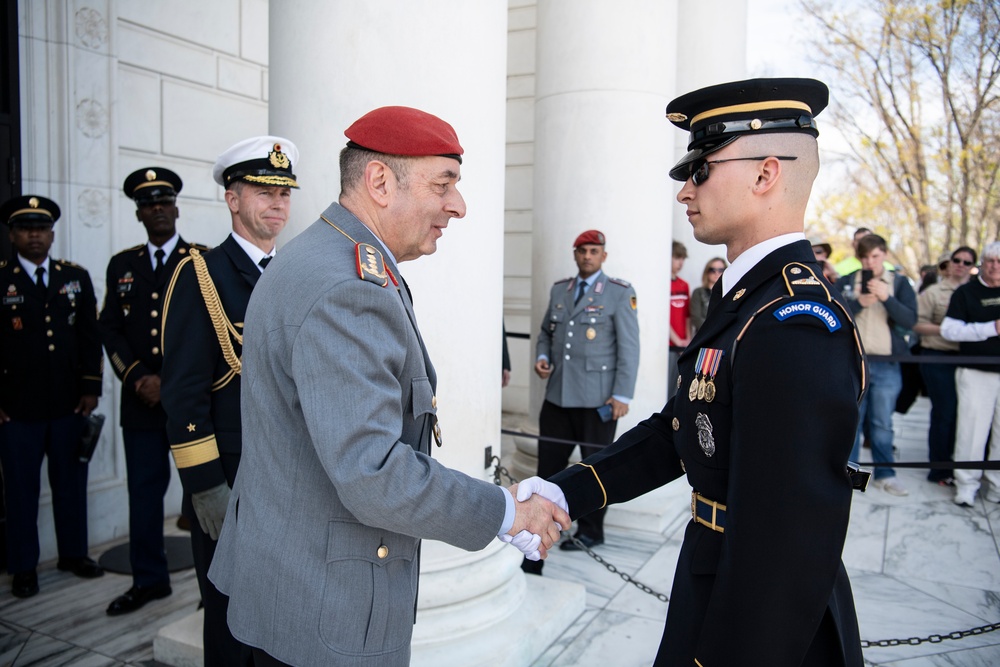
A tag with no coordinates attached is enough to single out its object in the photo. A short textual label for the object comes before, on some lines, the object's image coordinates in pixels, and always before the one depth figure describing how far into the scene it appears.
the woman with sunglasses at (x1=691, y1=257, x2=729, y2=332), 7.69
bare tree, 15.02
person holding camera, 6.79
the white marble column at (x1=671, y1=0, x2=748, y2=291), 7.96
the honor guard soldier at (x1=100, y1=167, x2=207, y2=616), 4.30
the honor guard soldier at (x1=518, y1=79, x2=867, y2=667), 1.52
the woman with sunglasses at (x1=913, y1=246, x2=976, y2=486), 7.21
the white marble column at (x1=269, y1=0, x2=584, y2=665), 3.02
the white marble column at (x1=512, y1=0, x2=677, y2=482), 5.71
